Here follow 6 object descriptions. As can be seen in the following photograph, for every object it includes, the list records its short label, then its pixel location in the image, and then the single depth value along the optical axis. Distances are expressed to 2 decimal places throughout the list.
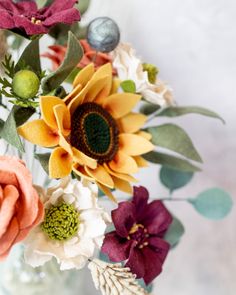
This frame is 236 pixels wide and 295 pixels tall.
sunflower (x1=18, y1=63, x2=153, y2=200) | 0.48
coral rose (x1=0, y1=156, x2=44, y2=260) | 0.42
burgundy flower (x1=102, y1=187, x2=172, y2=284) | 0.51
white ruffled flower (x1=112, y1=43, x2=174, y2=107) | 0.59
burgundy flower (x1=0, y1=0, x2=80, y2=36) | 0.46
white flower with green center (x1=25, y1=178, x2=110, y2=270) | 0.48
